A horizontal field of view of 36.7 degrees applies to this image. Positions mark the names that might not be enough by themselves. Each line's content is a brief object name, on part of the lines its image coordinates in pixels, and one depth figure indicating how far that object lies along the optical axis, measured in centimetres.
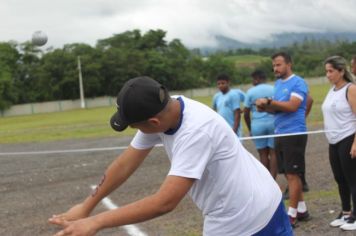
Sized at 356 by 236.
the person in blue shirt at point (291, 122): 605
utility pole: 7579
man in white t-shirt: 236
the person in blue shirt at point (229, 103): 908
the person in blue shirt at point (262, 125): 822
